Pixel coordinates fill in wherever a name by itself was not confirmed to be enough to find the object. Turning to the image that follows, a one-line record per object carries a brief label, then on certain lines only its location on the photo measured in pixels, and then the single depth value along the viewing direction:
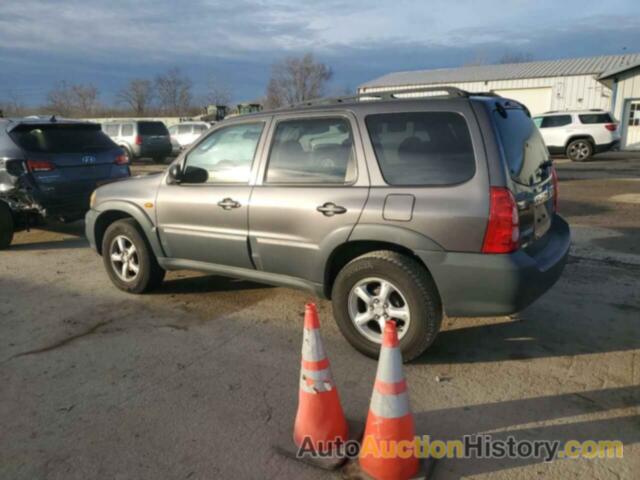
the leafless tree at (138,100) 62.19
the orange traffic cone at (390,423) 2.31
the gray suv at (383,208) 3.07
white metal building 22.53
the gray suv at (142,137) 20.53
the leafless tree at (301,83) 57.53
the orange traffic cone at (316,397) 2.55
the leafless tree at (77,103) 58.97
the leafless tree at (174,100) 63.72
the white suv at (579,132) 17.98
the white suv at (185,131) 24.00
